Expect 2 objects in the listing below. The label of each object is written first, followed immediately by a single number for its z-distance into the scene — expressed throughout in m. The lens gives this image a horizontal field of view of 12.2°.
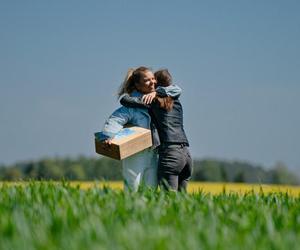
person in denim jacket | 16.34
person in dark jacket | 16.18
